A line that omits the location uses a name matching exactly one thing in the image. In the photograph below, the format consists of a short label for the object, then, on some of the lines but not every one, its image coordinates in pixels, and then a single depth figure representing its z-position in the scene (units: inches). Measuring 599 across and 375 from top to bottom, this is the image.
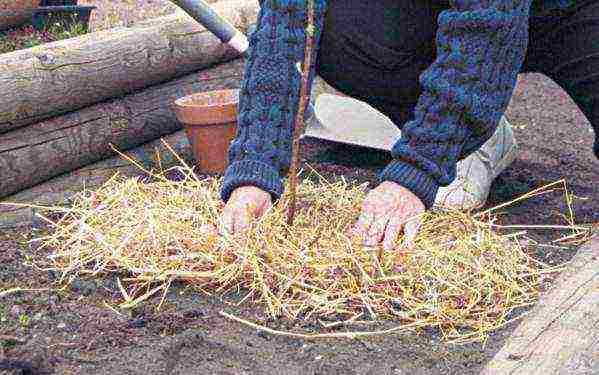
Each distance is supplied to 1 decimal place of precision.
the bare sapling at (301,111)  72.5
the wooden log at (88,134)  107.4
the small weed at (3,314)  75.0
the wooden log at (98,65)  106.4
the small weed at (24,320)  73.9
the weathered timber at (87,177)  105.3
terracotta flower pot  122.0
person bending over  79.2
